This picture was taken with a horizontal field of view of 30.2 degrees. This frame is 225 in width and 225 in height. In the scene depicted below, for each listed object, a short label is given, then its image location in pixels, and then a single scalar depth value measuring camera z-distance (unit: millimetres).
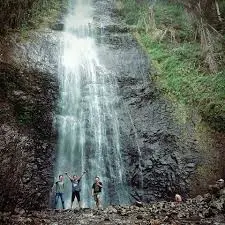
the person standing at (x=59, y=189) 14516
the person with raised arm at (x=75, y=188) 14508
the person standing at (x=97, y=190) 14539
